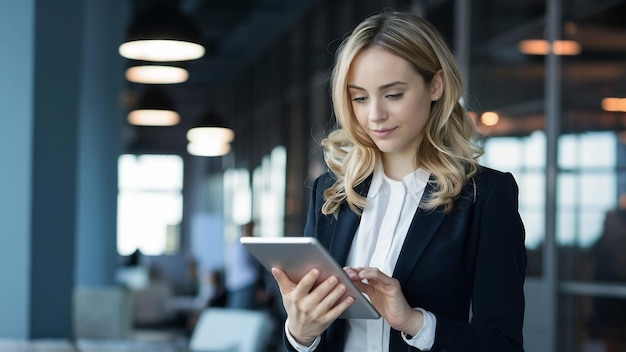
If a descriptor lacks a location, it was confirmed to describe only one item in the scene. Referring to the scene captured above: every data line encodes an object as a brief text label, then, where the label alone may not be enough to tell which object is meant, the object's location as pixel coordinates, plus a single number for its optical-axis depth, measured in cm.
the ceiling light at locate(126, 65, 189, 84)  751
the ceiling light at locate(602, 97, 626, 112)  563
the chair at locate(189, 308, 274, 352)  588
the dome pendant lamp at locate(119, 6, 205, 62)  596
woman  162
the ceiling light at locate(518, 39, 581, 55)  620
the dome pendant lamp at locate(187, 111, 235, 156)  1320
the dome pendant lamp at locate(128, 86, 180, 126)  949
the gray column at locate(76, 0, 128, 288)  937
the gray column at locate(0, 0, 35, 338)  490
